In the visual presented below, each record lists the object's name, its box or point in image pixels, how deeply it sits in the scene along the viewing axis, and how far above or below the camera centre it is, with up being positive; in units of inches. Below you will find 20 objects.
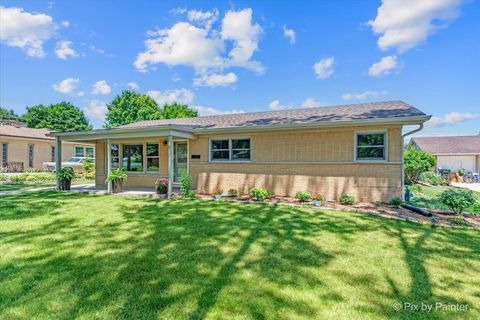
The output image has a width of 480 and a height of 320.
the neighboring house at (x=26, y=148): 910.4 +32.3
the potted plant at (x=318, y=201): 339.6 -57.2
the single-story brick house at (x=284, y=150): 362.3 +12.1
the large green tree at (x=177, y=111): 1708.9 +308.9
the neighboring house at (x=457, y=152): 942.4 +20.3
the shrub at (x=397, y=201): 327.6 -54.8
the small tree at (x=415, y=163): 649.6 -13.3
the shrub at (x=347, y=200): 350.6 -56.2
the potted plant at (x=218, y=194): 399.3 -56.5
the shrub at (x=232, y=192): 428.4 -56.5
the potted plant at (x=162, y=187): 417.1 -46.9
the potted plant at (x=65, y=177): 498.0 -37.7
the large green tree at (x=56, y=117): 1840.6 +288.5
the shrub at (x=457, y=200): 278.2 -44.9
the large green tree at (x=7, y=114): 2576.8 +448.9
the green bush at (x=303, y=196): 366.9 -53.7
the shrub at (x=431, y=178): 700.0 -55.0
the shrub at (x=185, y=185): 411.8 -43.1
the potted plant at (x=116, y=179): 450.3 -37.2
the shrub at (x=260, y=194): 375.2 -51.9
